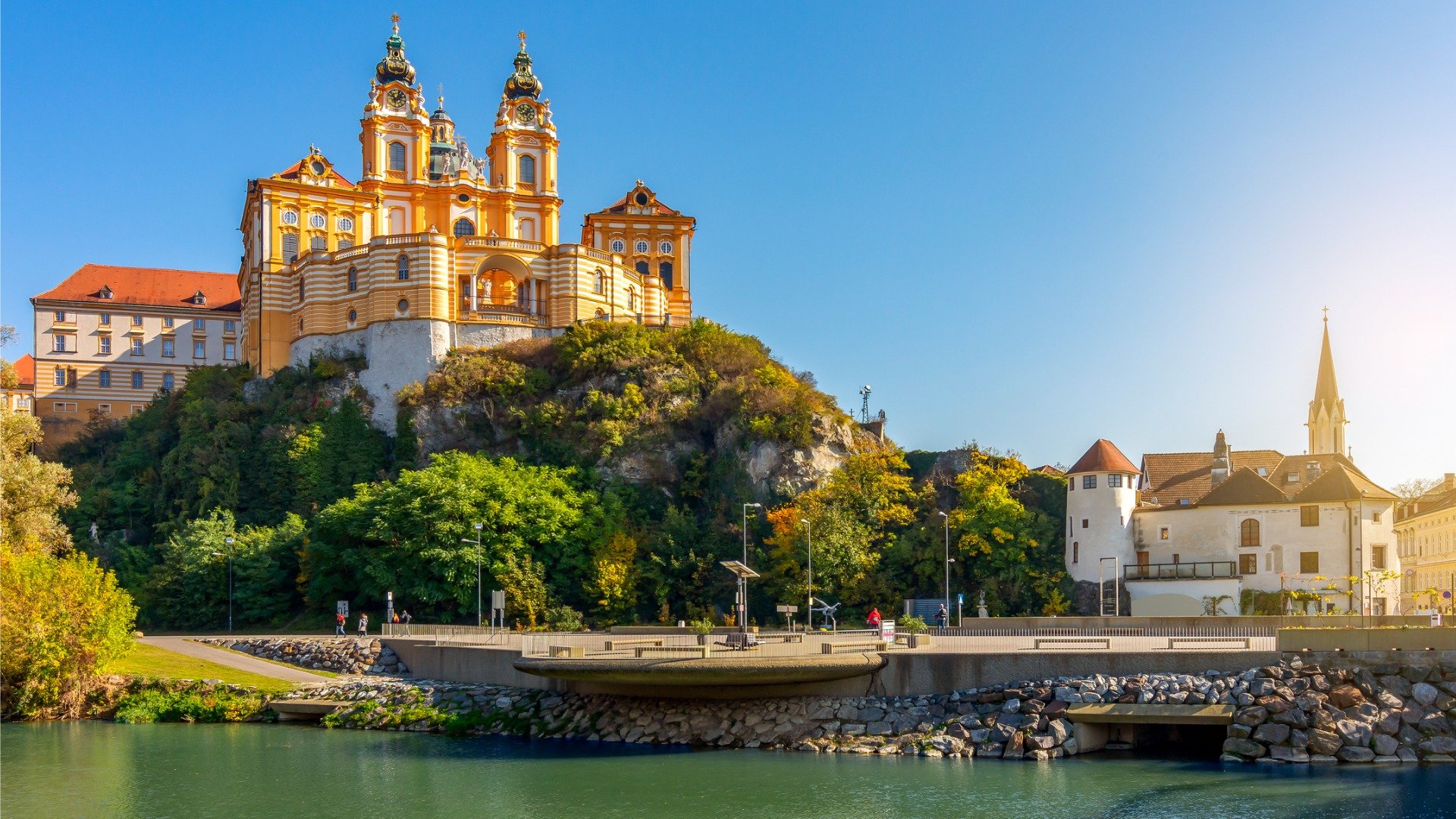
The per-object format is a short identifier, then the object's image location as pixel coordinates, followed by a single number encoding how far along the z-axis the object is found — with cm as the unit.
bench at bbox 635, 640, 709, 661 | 4103
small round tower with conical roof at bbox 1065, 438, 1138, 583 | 6103
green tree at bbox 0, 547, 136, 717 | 4562
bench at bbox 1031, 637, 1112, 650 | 4169
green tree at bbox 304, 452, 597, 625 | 6166
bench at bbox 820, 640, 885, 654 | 4131
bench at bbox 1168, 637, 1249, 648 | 4081
